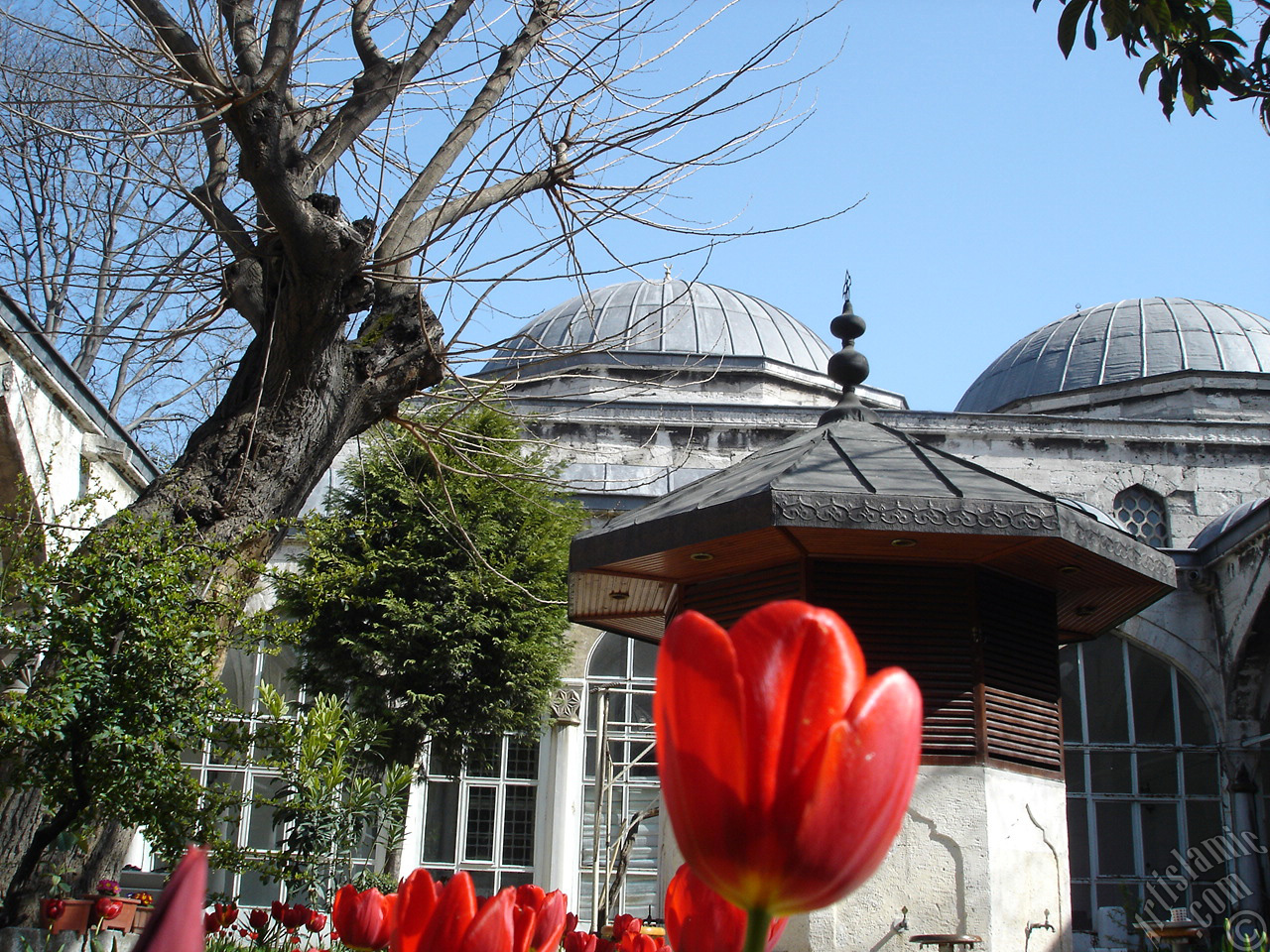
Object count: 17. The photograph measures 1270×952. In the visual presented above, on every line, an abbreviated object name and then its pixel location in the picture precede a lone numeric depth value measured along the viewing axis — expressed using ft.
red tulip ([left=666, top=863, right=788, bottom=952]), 3.64
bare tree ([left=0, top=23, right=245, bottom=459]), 14.15
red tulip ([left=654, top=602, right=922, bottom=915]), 2.38
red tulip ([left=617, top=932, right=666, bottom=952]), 5.43
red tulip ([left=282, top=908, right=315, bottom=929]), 11.79
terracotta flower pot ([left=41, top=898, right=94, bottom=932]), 13.52
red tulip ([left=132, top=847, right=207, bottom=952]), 1.89
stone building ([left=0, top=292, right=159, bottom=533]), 31.09
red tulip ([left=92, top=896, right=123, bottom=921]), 11.67
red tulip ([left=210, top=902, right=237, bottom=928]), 11.78
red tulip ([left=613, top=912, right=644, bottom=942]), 8.00
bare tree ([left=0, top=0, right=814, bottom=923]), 14.05
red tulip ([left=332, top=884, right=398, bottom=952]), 5.14
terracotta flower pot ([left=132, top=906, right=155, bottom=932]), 20.92
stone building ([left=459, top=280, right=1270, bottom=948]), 43.86
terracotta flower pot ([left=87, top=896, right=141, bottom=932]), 18.27
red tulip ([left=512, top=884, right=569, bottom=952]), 4.81
